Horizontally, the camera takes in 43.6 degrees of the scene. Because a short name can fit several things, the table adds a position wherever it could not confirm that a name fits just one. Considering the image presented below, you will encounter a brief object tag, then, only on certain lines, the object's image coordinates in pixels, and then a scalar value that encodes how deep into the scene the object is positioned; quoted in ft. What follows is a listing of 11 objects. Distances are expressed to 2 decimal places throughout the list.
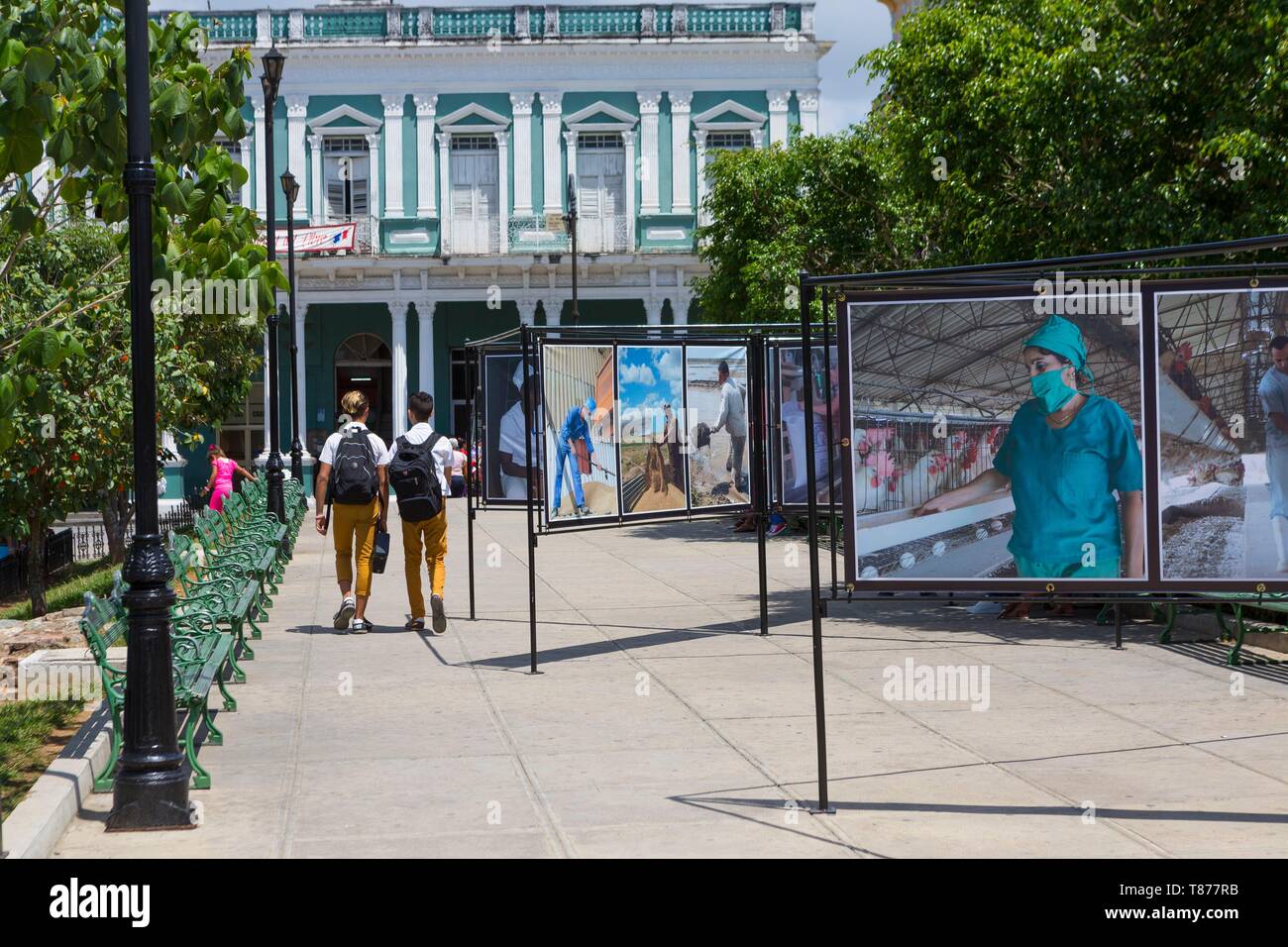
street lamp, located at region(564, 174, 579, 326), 127.03
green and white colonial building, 136.87
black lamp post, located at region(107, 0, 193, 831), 23.21
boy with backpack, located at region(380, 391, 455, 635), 42.80
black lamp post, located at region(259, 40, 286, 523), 76.13
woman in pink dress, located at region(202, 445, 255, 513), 77.84
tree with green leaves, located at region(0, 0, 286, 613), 22.50
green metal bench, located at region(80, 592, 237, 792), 25.05
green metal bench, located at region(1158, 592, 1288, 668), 36.04
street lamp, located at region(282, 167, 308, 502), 95.14
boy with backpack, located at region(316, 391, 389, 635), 42.83
